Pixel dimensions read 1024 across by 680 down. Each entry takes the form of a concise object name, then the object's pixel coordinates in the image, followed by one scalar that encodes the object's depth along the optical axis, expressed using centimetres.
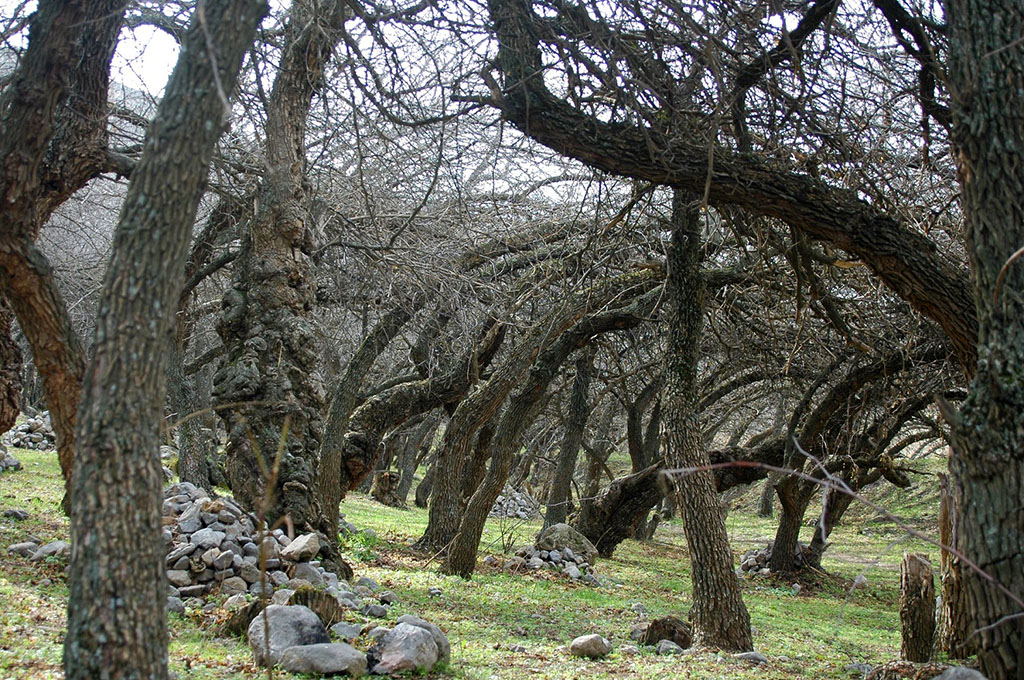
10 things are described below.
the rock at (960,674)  389
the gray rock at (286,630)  477
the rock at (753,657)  604
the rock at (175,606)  591
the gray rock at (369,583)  770
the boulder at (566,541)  1236
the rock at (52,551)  687
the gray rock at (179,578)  642
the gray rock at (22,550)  701
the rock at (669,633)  653
